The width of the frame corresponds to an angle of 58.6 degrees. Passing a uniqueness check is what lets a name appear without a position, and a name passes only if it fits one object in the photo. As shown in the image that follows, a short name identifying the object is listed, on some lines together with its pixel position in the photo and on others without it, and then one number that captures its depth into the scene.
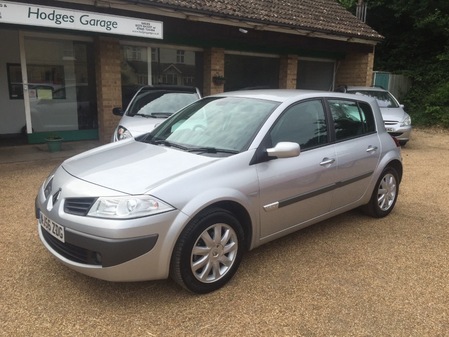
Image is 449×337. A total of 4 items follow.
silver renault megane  2.78
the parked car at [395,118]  10.19
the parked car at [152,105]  6.72
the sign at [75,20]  6.48
